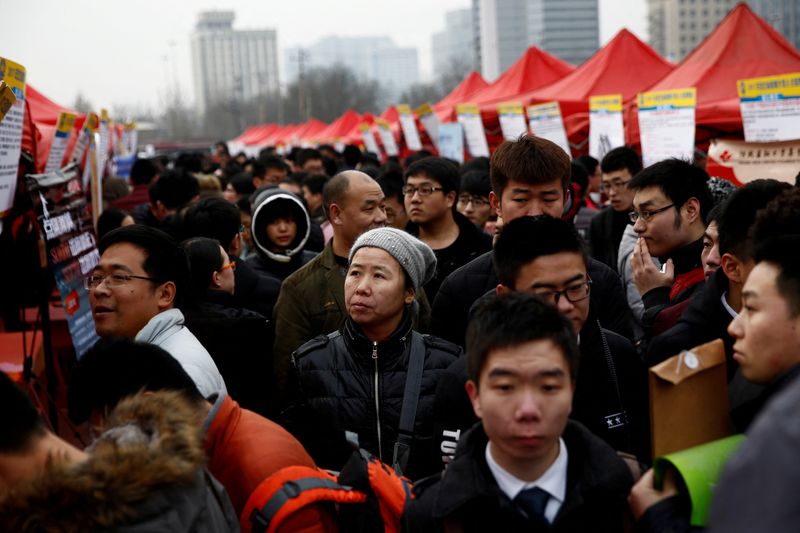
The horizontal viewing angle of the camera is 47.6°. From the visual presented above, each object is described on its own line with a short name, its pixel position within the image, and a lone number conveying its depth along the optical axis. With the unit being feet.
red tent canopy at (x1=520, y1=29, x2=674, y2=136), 44.06
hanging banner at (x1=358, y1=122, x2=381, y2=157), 74.64
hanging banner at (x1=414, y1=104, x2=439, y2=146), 49.03
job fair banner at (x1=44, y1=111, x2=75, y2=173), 21.52
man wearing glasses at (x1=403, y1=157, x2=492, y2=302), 18.65
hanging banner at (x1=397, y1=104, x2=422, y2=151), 51.29
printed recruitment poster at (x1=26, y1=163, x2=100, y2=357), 16.37
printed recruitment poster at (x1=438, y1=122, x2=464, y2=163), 42.68
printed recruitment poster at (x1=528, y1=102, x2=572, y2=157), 35.87
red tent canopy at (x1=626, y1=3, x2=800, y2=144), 35.58
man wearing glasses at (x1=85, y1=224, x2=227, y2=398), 12.20
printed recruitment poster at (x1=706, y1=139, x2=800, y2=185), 24.21
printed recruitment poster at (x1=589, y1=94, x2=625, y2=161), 33.24
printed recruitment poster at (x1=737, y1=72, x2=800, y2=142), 24.20
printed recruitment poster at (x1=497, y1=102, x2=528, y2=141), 39.24
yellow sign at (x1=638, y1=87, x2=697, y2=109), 27.07
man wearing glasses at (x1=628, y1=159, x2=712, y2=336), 15.05
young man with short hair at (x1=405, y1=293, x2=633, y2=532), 7.17
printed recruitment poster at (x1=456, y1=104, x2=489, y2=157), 41.63
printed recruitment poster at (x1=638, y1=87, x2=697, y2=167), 27.12
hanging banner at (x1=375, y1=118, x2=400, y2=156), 58.95
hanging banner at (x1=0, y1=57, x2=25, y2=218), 14.30
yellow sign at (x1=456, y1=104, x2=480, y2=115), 41.57
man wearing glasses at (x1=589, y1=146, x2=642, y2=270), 23.12
